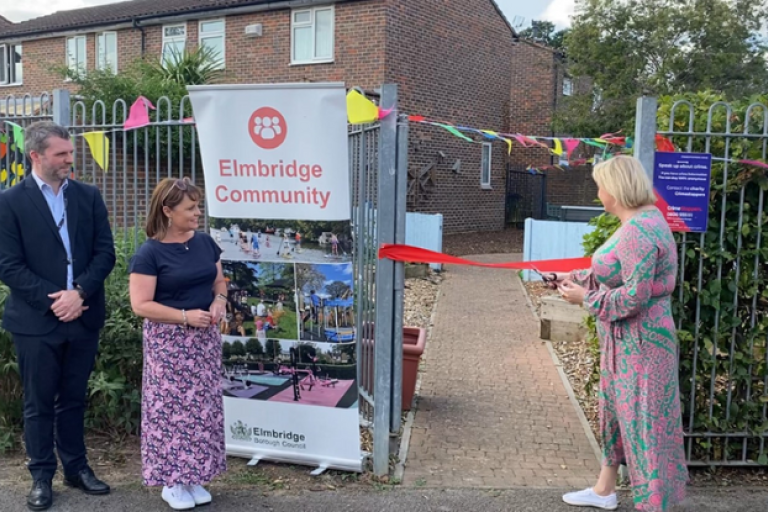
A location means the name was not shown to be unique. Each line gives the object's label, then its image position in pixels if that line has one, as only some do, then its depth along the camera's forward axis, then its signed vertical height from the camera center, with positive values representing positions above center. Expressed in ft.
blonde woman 11.20 -2.10
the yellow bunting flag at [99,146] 16.48 +1.07
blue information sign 13.61 +0.24
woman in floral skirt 12.19 -2.64
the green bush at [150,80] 39.17 +6.75
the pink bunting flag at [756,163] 13.47 +0.78
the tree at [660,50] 58.03 +13.06
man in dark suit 12.53 -1.88
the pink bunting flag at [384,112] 13.62 +1.65
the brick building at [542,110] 74.13 +9.53
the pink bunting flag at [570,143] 19.29 +1.58
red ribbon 14.14 -1.31
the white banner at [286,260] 13.48 -1.31
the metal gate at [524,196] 72.84 +0.28
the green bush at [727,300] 13.96 -1.98
